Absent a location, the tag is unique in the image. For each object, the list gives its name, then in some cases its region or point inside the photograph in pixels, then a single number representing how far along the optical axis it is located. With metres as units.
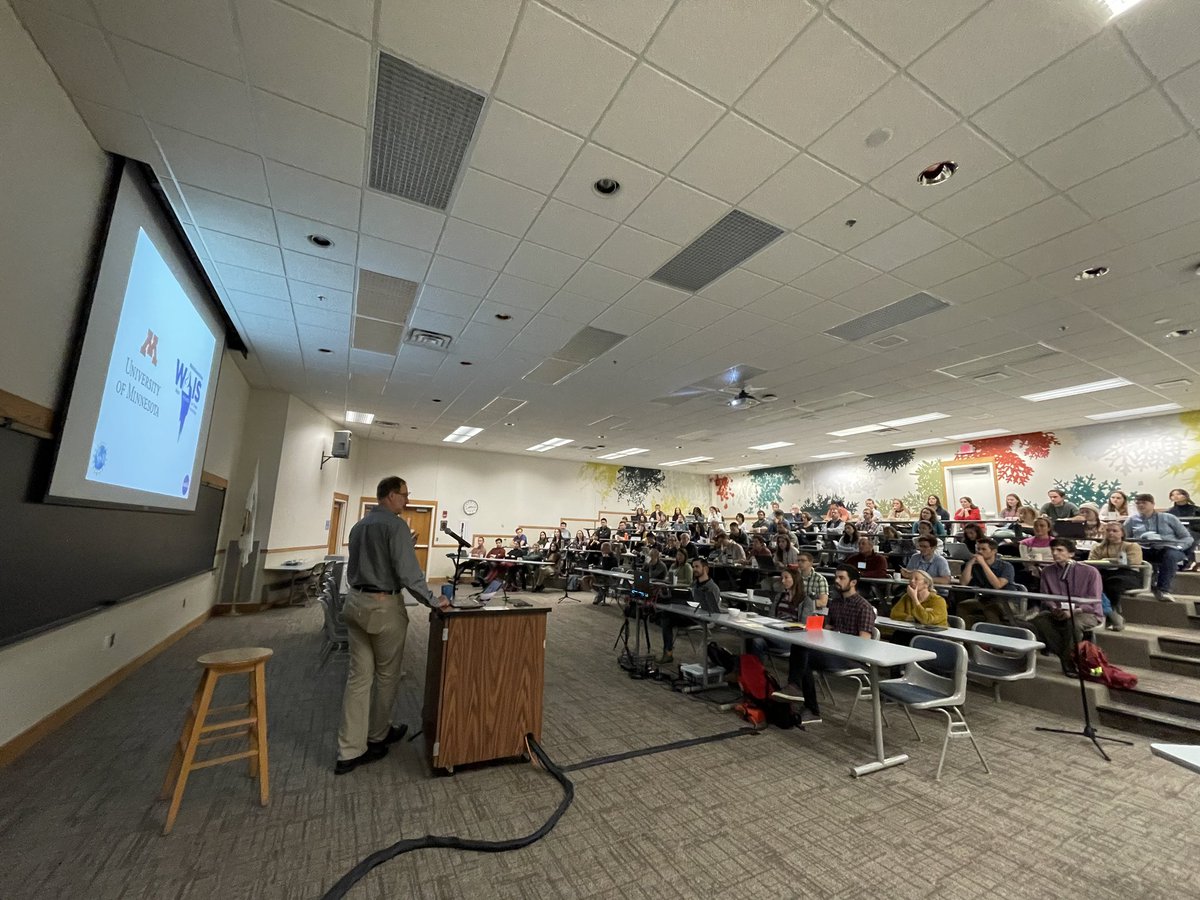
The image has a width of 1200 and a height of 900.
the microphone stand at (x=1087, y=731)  3.30
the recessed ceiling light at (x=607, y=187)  3.09
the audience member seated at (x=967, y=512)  8.69
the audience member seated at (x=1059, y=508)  7.12
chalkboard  2.46
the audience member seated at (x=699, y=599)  4.65
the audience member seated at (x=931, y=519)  7.13
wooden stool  2.22
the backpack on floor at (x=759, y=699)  3.65
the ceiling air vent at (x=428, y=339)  5.57
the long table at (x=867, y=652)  2.95
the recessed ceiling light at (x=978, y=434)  9.98
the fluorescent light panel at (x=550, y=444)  11.95
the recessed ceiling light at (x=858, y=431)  9.82
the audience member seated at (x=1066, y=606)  4.23
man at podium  2.82
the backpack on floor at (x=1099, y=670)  3.70
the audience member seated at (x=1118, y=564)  4.68
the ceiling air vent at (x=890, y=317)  4.57
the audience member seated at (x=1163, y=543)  5.02
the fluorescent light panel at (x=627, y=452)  13.07
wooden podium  2.78
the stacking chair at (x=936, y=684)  3.02
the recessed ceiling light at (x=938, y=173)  2.89
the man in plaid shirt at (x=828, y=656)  3.86
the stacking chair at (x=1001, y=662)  3.57
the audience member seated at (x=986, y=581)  4.92
